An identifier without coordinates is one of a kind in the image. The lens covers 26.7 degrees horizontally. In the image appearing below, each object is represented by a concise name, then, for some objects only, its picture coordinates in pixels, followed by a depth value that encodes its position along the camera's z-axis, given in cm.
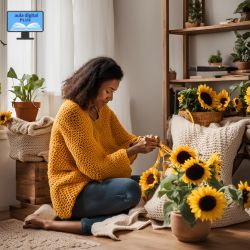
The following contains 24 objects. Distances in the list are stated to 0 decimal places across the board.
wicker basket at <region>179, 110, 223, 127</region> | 302
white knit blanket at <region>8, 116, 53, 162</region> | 304
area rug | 231
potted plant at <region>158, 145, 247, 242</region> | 211
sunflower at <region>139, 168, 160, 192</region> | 252
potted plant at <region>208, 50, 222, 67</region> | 342
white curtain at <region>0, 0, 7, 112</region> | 343
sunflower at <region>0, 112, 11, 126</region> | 308
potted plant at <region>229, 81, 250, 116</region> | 303
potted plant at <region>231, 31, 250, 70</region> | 329
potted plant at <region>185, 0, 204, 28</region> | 352
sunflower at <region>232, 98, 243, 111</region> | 305
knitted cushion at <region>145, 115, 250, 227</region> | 269
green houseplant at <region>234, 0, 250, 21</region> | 324
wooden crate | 304
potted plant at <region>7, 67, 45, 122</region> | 321
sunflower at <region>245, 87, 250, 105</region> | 281
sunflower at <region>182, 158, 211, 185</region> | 216
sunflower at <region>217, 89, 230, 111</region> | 301
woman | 261
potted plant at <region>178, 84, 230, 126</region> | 300
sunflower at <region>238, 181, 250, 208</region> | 228
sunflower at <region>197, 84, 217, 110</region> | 299
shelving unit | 337
